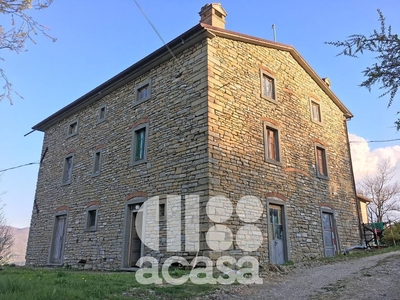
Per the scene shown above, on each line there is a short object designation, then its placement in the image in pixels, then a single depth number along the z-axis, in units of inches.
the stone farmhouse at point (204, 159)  362.9
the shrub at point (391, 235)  611.8
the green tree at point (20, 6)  160.2
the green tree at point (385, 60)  166.1
